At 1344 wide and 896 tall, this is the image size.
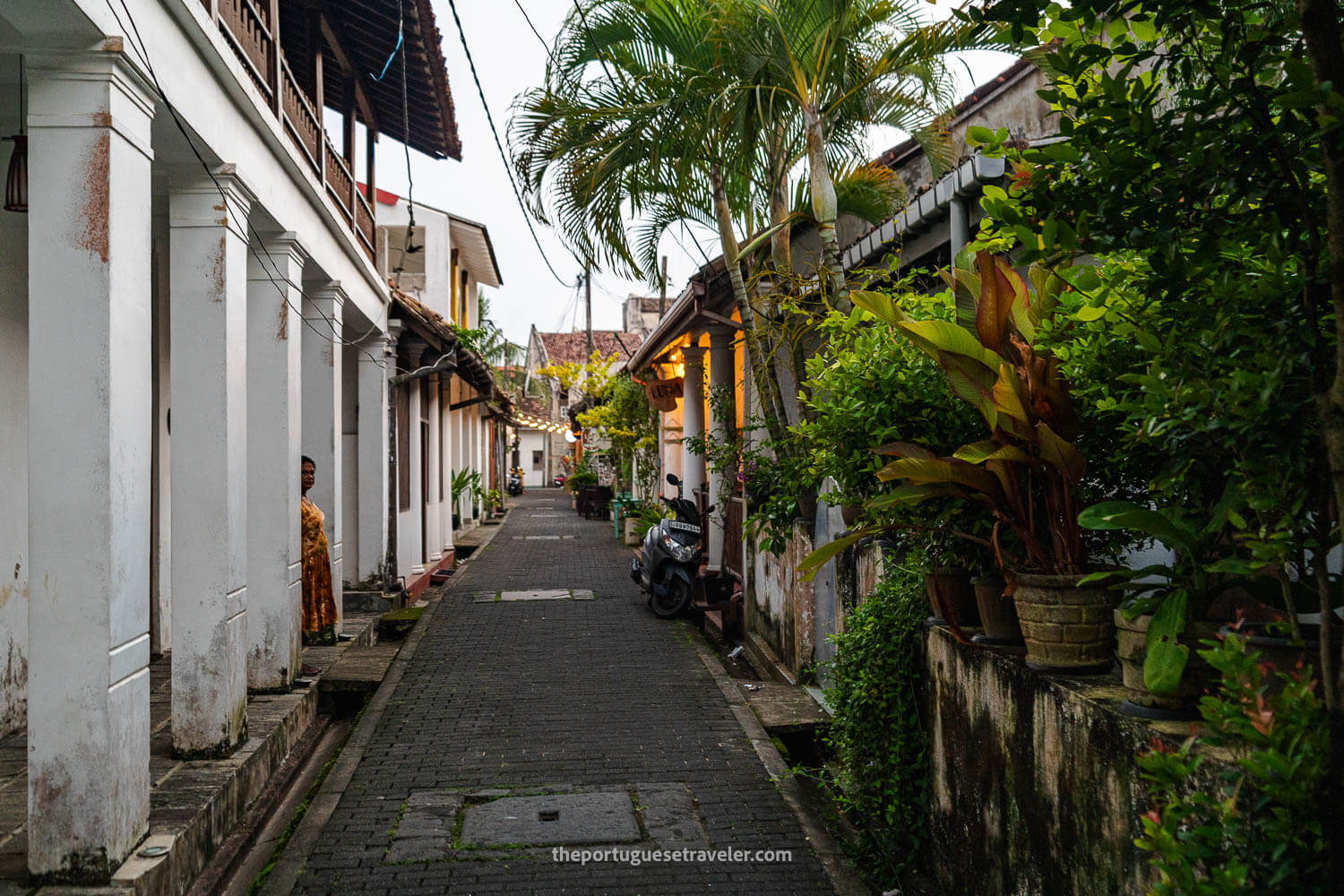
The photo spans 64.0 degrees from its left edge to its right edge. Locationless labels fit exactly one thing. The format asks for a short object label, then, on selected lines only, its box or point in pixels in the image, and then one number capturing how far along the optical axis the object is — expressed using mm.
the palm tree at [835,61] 6855
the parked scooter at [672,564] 12656
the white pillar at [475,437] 26875
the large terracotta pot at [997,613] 4262
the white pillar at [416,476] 14961
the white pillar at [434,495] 17297
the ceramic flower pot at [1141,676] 3025
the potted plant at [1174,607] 2861
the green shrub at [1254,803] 2158
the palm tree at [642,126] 7551
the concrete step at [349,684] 8602
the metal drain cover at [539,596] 14359
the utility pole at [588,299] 34219
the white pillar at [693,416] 15078
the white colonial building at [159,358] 4379
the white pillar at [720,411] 12531
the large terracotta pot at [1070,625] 3666
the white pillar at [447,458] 19219
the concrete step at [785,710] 7164
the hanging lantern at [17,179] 5160
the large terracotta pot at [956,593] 4633
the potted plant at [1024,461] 3670
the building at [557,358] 45375
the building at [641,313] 49562
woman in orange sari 9156
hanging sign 16953
